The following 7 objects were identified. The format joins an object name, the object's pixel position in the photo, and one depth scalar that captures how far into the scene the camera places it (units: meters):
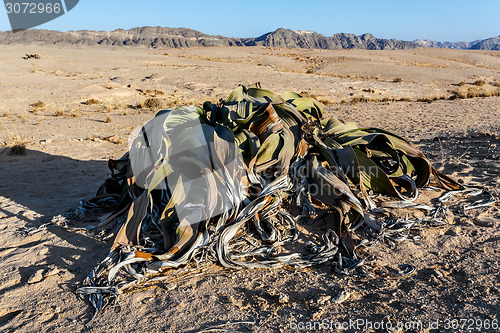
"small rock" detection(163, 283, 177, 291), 2.31
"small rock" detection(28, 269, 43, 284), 2.48
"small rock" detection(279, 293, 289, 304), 2.14
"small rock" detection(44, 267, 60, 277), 2.53
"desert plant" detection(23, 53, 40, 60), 24.83
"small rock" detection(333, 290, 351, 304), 2.12
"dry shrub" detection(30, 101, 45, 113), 10.02
